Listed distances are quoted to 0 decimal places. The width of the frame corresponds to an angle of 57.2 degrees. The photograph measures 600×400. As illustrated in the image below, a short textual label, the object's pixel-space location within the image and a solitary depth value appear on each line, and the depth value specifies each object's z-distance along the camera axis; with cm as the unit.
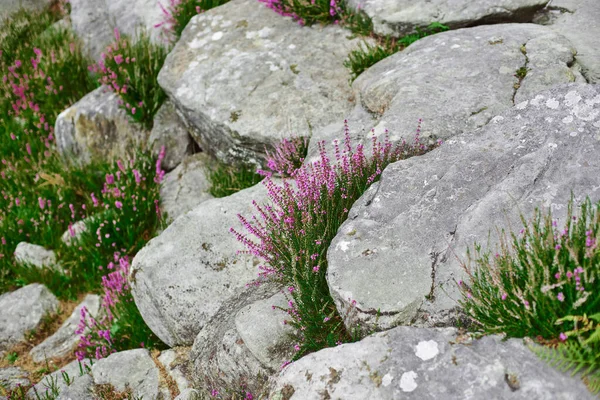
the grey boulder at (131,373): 432
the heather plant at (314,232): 347
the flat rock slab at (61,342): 555
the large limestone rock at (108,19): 818
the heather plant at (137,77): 692
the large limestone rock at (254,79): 566
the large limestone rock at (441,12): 546
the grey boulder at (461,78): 443
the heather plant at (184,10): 741
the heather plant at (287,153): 507
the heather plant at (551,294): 240
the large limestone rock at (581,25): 472
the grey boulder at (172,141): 677
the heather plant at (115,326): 508
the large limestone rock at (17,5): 975
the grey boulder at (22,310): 582
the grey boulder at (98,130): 708
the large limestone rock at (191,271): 451
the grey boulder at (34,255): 634
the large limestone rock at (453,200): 315
